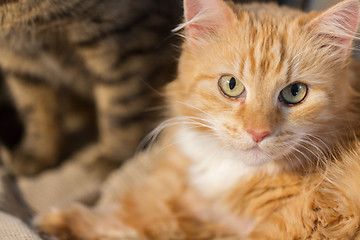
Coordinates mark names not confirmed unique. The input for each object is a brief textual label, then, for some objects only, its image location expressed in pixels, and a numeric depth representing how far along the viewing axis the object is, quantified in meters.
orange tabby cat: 0.50
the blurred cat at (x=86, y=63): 0.60
